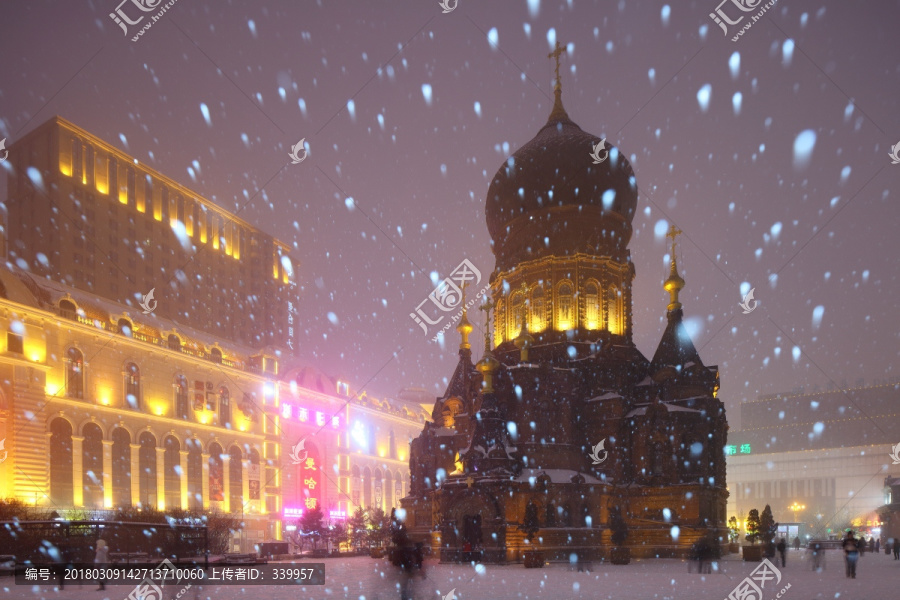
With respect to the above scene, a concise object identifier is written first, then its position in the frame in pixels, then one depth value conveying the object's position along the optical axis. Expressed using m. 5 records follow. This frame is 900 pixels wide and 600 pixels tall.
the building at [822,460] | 113.94
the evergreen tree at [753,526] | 39.59
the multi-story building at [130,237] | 78.00
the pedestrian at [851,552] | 24.94
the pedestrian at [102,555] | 21.54
